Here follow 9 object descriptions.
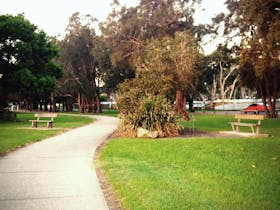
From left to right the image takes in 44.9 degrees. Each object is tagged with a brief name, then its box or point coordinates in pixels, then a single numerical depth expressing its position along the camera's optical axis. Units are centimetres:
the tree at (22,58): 2945
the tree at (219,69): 6008
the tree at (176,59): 2195
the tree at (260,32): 1876
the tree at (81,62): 5256
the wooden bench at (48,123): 2213
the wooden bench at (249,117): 1595
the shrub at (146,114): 1603
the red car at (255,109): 4625
